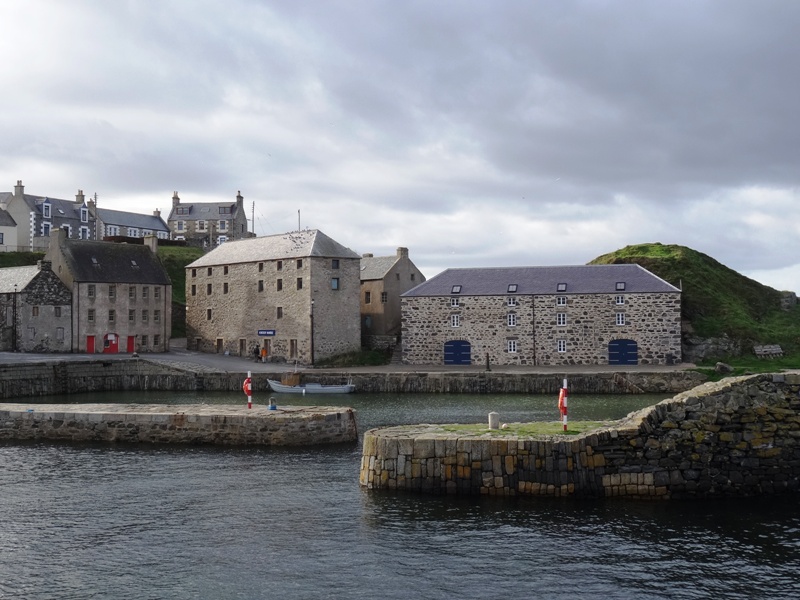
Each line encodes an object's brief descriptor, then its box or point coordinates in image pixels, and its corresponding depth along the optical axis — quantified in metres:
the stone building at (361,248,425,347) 63.62
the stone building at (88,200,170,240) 94.38
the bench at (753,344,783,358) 53.97
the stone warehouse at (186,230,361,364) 56.34
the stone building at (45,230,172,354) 59.33
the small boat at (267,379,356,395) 47.34
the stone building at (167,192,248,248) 102.94
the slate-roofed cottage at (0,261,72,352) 55.59
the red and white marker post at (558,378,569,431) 20.93
